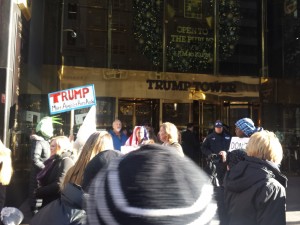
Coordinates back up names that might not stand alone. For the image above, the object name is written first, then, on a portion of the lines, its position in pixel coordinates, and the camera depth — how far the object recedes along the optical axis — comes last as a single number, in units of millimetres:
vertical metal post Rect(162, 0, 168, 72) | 9486
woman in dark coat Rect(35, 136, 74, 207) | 2614
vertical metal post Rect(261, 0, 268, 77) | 9961
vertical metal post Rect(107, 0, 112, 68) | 9174
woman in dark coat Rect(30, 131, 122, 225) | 1474
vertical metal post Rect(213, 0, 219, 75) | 9814
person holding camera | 5356
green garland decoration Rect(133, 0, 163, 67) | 9452
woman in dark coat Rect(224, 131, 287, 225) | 2057
